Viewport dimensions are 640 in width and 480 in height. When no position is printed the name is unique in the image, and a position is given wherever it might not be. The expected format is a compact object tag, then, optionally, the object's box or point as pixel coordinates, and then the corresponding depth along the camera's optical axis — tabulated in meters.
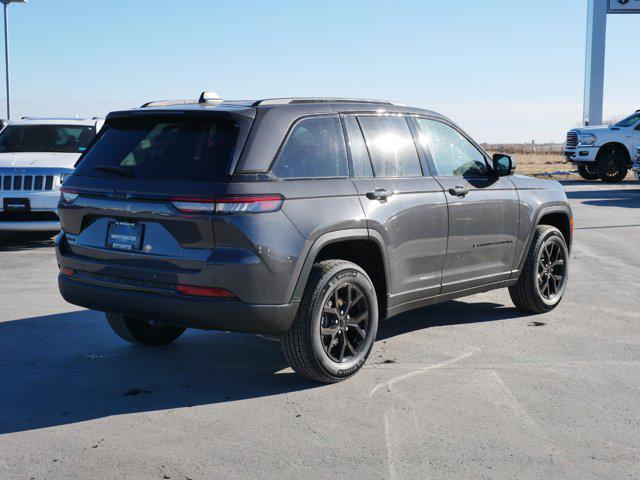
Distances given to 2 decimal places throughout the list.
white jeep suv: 11.50
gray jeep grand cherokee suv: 5.00
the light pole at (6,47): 29.84
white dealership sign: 35.97
